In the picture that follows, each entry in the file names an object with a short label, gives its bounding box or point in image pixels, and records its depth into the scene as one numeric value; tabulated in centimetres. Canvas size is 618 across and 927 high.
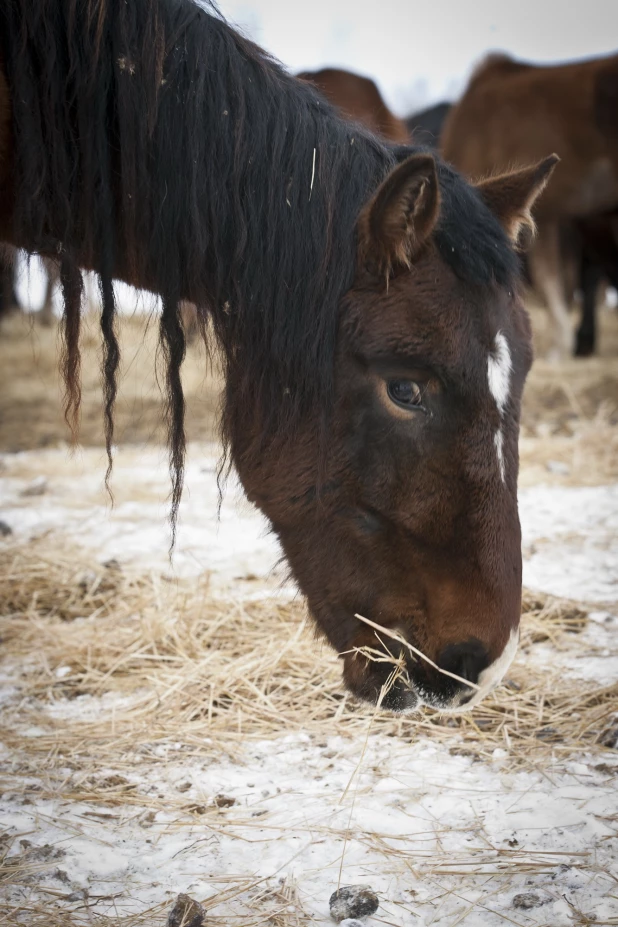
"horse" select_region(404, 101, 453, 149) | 1475
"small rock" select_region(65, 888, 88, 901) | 329
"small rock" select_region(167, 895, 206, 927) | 324
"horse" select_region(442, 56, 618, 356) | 921
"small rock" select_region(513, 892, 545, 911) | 327
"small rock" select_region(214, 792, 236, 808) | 345
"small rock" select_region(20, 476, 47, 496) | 566
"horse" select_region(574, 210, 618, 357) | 1019
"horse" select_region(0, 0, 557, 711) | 336
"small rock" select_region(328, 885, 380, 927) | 326
